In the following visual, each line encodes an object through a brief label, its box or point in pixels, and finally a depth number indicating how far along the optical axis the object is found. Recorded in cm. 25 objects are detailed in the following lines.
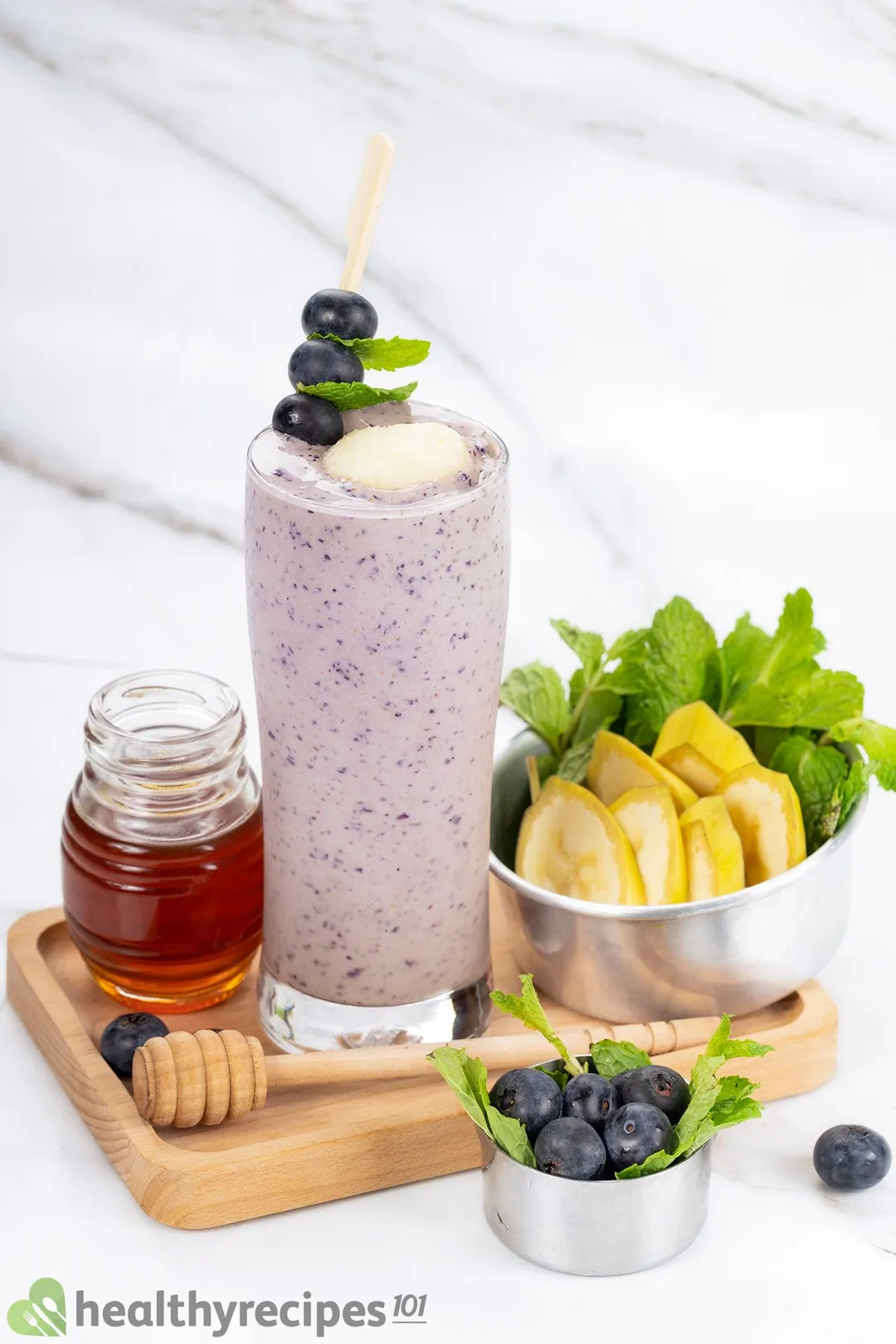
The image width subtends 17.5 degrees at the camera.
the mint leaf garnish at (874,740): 74
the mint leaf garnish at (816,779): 74
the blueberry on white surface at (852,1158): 68
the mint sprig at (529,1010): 66
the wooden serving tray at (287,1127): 66
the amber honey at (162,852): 71
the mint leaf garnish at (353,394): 66
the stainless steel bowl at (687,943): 70
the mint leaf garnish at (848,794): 73
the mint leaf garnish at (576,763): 77
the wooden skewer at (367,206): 67
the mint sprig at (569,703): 78
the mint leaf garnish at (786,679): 76
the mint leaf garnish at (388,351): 67
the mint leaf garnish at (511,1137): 64
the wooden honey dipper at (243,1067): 67
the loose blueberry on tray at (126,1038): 69
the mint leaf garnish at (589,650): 78
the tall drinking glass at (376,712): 66
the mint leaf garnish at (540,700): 78
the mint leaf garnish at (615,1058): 66
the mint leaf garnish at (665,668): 77
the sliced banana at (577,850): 72
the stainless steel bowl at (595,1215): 64
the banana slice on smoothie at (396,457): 66
